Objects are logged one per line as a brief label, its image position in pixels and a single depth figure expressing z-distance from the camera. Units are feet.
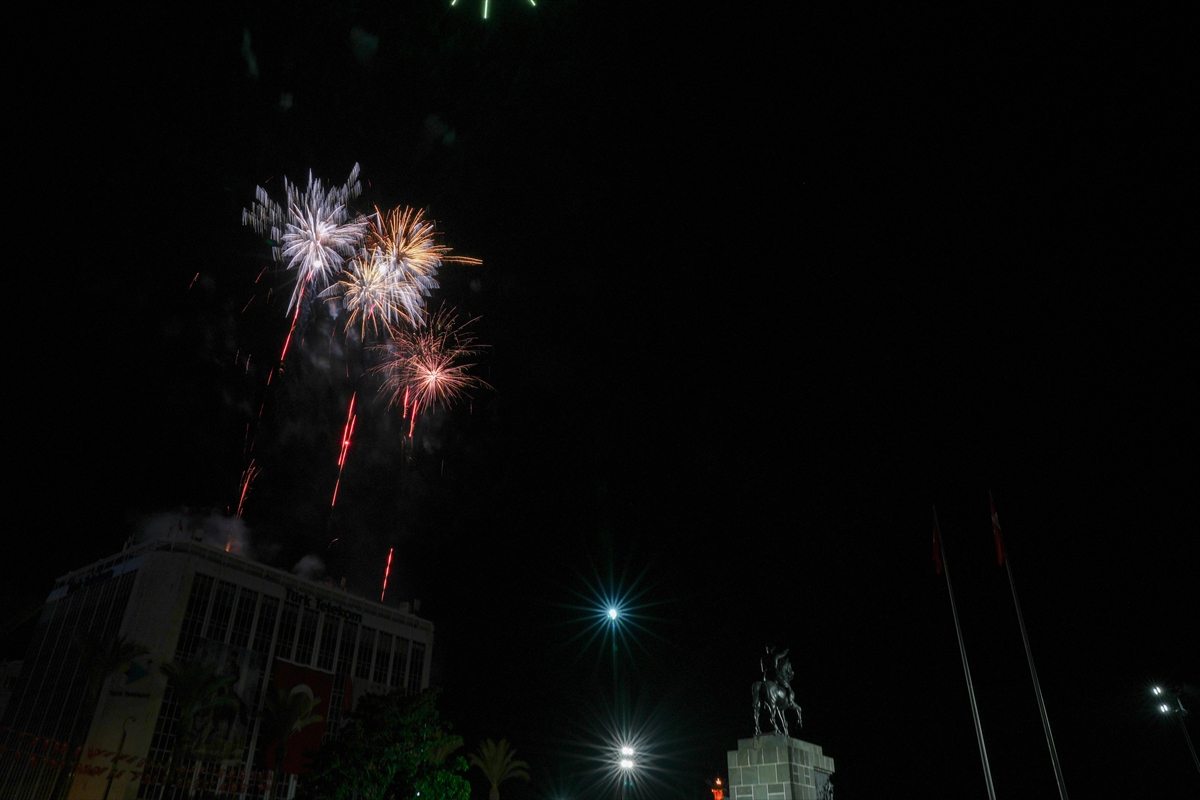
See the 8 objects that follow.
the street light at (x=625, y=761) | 112.06
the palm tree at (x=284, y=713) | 162.20
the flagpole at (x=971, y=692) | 72.54
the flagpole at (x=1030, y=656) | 68.33
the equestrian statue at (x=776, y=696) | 74.79
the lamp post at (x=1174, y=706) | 106.32
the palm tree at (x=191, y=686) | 138.41
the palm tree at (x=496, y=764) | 174.86
